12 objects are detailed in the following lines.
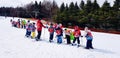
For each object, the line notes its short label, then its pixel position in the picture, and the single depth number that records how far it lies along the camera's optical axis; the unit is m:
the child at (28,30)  8.75
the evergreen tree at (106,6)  18.00
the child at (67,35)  7.60
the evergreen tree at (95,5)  20.28
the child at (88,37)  6.66
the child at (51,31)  7.91
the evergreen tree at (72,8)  23.01
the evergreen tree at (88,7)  20.35
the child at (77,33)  7.08
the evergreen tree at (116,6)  17.71
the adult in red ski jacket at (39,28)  7.98
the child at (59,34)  7.63
